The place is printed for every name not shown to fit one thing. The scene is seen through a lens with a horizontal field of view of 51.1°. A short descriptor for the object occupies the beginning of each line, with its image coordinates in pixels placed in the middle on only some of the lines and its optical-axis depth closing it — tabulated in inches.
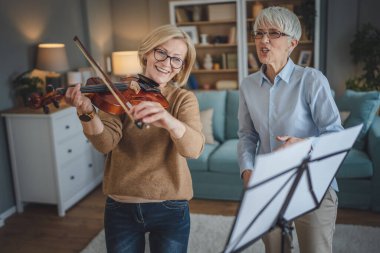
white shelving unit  173.2
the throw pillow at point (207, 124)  138.6
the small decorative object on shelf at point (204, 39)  183.6
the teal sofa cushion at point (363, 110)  122.8
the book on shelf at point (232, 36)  178.9
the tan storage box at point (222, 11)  177.0
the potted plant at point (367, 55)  156.4
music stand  37.0
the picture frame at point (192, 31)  182.5
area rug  97.9
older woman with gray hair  55.4
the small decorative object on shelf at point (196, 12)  181.6
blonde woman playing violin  49.8
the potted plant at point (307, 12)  165.8
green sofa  115.3
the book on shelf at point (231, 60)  182.2
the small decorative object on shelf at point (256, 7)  174.2
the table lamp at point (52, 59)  131.2
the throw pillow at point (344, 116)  125.1
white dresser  118.4
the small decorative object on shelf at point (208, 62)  186.5
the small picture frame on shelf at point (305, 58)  175.9
